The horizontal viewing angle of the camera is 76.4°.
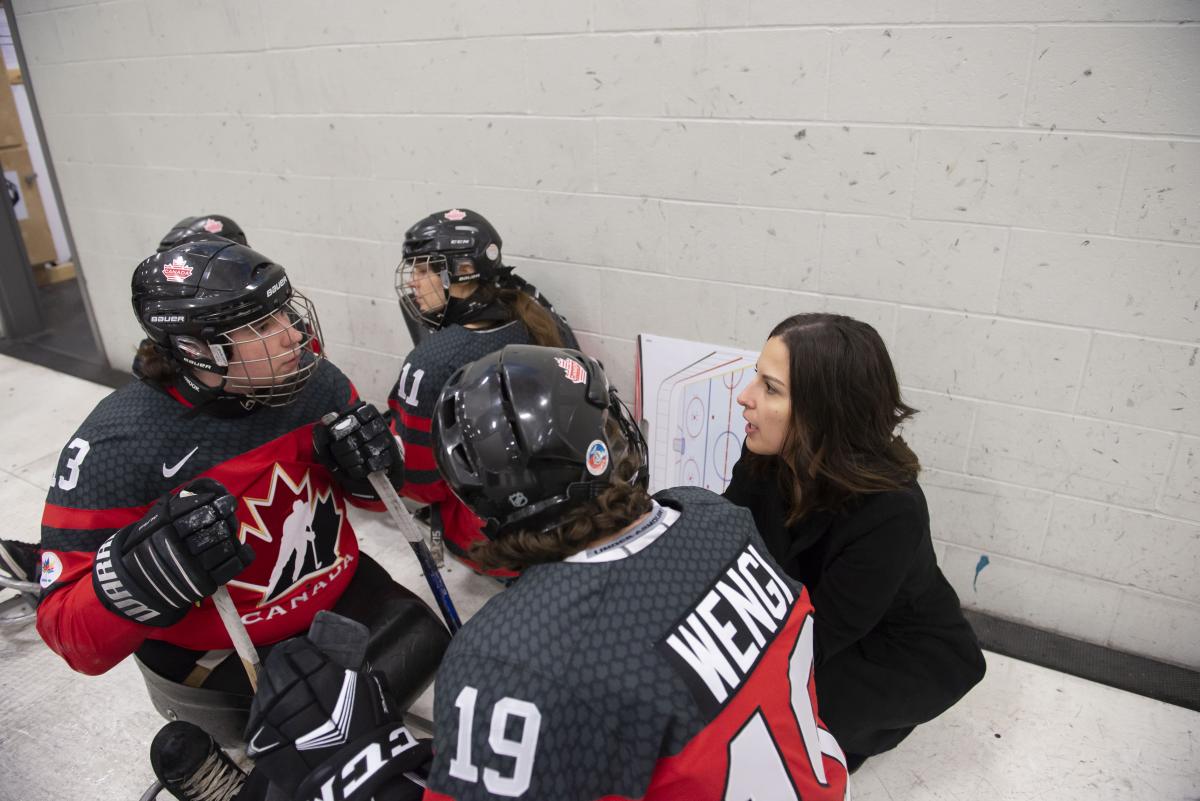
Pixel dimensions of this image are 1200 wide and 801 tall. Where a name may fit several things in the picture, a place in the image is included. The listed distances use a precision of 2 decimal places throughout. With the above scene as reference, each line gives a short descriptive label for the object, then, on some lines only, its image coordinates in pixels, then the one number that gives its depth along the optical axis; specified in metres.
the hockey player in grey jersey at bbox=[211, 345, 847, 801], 0.84
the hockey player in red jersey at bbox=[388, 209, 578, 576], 2.17
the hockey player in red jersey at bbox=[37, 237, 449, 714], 1.33
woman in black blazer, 1.48
